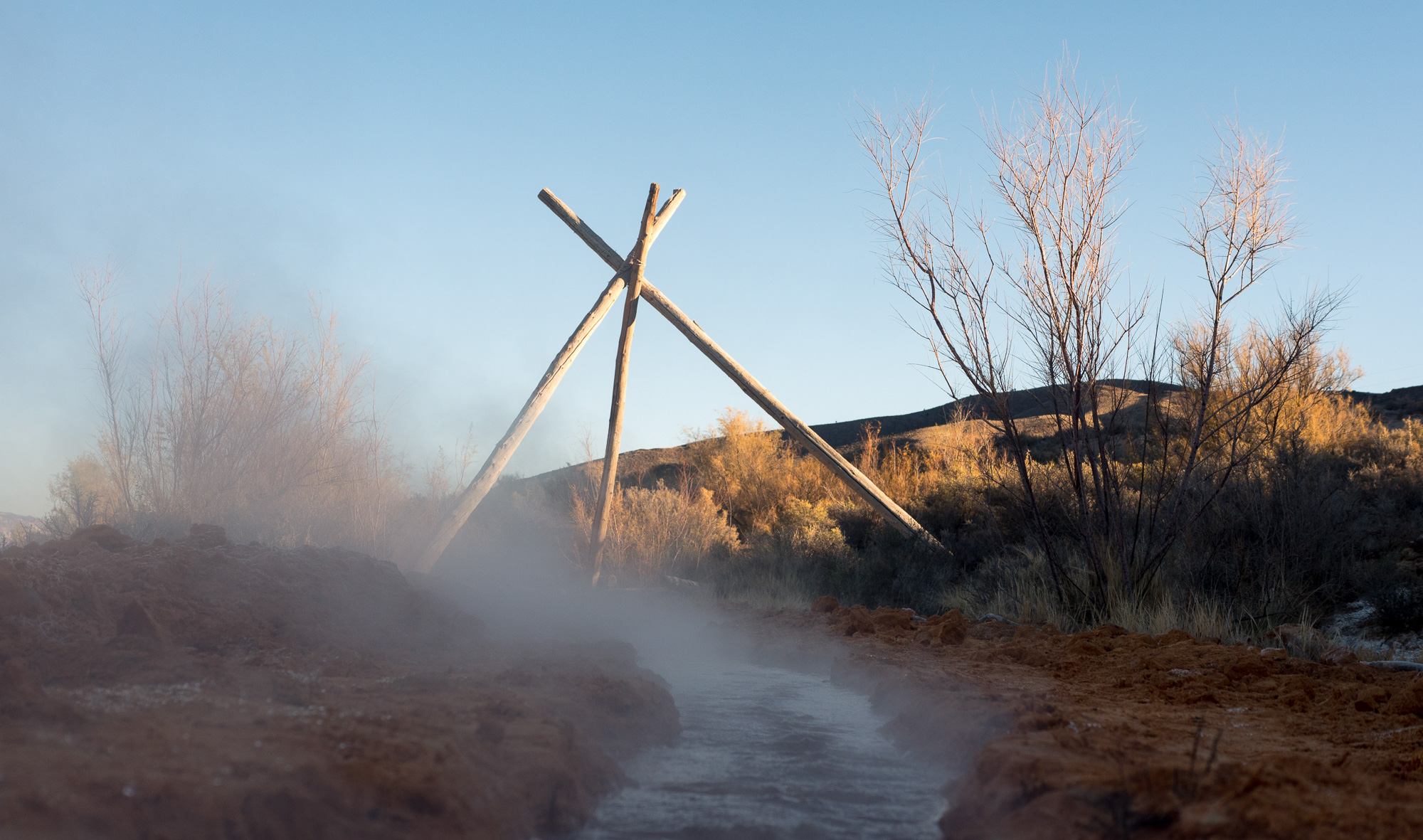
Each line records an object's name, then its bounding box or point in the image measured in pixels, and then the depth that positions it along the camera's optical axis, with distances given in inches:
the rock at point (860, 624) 282.0
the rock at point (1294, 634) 231.5
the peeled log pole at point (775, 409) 462.6
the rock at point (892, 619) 288.2
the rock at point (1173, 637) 232.7
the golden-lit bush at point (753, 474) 727.7
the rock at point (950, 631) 259.0
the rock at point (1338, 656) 205.3
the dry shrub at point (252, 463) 365.4
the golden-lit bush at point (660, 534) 507.5
